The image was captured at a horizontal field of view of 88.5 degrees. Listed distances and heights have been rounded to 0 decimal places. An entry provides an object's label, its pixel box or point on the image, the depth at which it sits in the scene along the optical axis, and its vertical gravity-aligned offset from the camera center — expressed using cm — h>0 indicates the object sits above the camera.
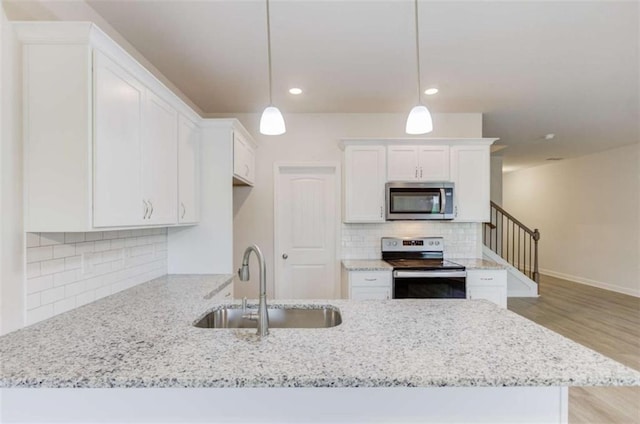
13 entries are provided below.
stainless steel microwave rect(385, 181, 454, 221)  365 +11
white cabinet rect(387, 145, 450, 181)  368 +55
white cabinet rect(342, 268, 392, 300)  335 -74
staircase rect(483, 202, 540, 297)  540 -117
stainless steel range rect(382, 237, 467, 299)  329 -71
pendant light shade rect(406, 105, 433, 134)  194 +54
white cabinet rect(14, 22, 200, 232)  147 +40
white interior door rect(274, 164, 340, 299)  405 -21
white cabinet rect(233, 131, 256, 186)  298 +53
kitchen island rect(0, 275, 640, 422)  103 -51
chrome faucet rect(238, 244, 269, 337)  136 -32
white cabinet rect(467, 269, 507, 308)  341 -77
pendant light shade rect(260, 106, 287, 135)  196 +55
